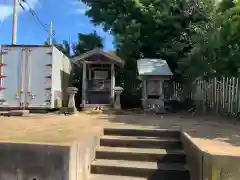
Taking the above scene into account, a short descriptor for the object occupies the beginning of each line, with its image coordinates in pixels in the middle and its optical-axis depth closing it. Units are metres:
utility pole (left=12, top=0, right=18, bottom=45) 10.00
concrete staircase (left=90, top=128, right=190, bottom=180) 3.10
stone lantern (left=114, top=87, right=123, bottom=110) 8.11
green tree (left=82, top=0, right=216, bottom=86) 9.47
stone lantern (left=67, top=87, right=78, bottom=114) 7.15
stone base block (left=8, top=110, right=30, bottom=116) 6.48
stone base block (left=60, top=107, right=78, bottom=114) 7.12
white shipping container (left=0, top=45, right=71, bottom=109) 7.15
